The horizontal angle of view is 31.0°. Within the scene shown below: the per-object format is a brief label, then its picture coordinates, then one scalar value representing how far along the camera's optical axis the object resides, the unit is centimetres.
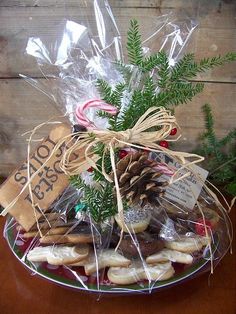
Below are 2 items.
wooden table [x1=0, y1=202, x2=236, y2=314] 66
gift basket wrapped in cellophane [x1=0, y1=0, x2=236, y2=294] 65
